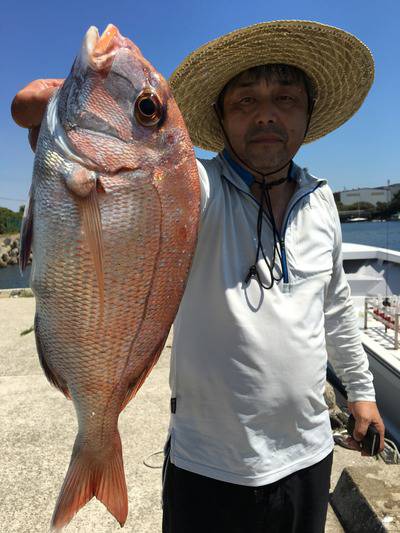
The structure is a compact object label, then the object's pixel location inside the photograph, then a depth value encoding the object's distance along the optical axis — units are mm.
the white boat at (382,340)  4613
